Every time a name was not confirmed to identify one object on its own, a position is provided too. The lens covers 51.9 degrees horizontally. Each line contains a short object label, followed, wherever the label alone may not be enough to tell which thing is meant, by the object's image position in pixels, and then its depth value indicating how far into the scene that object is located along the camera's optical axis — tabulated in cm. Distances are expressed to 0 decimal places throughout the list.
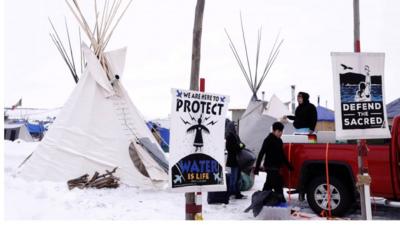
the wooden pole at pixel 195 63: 502
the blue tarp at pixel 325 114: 2267
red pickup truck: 642
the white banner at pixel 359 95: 488
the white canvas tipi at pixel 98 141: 948
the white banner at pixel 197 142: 462
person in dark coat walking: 720
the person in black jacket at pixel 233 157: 861
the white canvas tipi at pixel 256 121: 1294
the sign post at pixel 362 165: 498
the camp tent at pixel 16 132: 2711
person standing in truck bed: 814
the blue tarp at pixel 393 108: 1471
